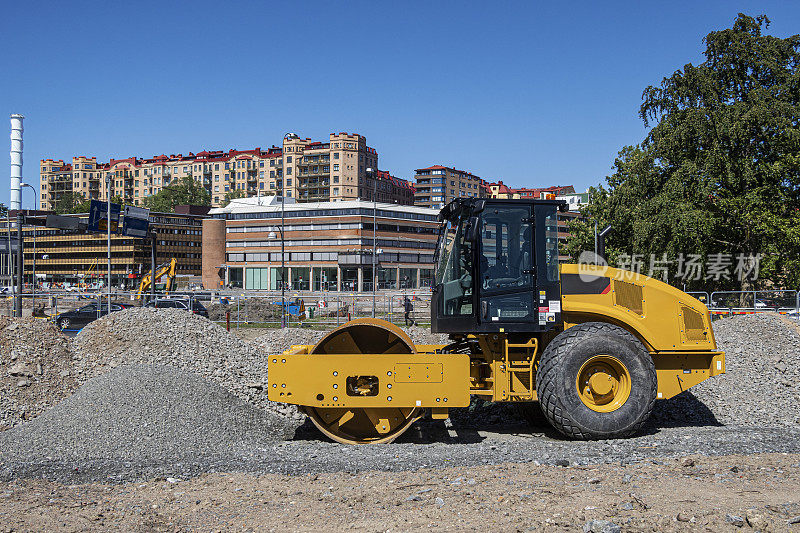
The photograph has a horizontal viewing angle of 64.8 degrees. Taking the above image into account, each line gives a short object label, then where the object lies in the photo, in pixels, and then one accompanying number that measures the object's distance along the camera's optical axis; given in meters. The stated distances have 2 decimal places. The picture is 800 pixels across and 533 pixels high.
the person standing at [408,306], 29.15
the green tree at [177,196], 139.50
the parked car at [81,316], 27.61
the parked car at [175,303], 28.25
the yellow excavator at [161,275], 35.69
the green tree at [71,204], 144.25
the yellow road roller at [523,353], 8.19
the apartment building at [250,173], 131.62
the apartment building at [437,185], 156.25
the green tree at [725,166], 30.89
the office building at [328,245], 86.44
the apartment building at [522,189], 134.75
